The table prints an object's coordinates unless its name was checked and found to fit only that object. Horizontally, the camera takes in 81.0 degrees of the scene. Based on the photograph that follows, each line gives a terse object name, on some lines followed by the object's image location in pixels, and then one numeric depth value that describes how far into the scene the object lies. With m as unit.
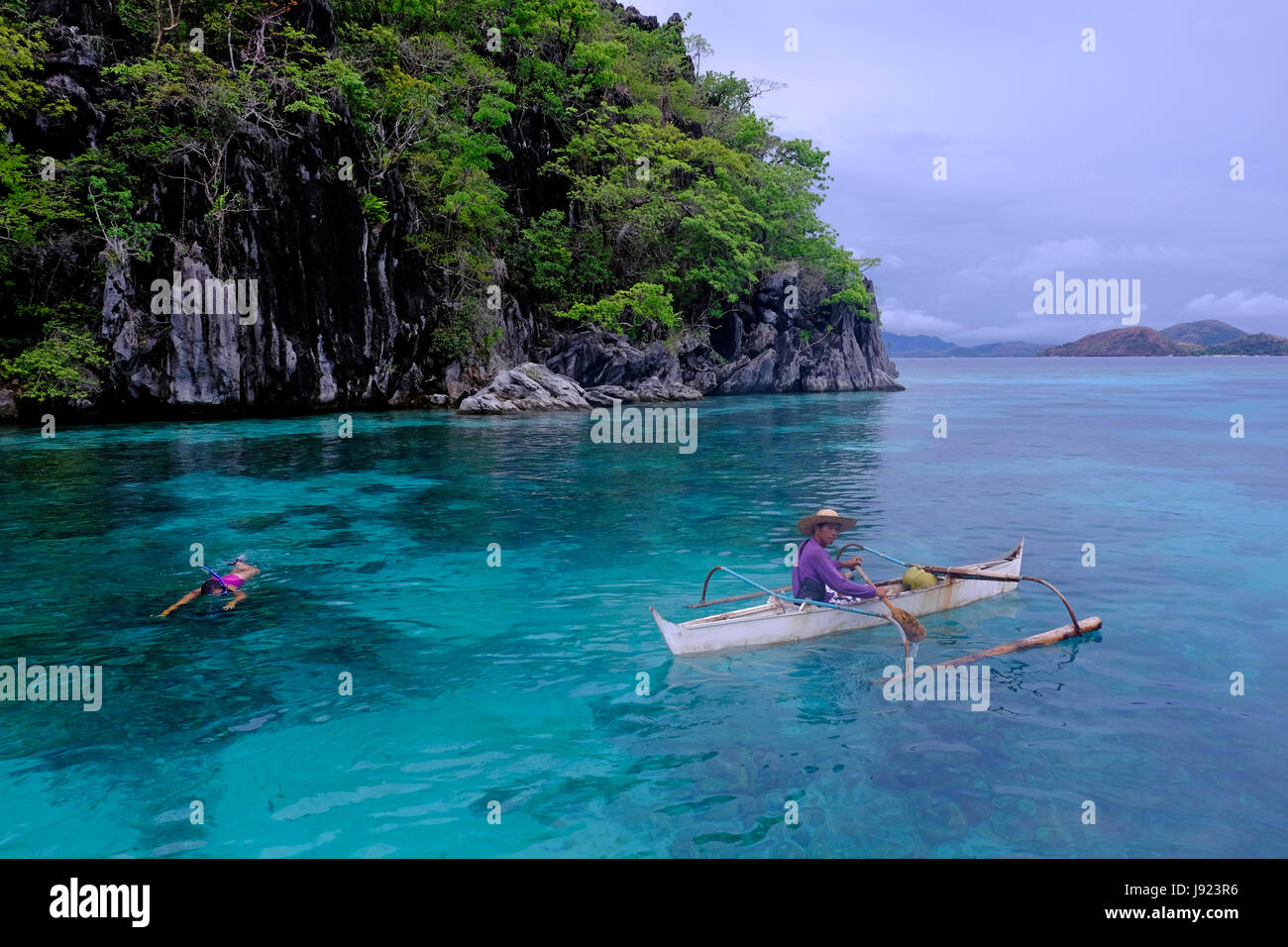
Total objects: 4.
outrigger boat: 8.99
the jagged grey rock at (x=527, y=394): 39.31
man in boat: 9.48
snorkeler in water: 10.99
